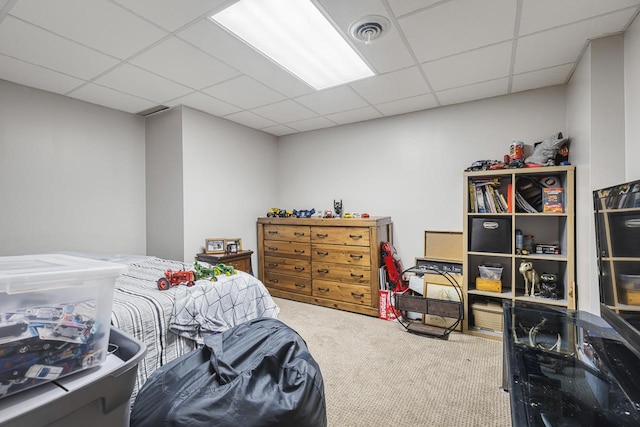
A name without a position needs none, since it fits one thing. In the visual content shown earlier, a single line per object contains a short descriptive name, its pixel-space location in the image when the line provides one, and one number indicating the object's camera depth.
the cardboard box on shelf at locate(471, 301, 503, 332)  2.72
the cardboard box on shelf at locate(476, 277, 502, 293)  2.79
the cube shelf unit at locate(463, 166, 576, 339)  2.49
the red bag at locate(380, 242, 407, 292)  3.32
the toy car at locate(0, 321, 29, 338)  0.57
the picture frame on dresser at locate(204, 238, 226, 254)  3.42
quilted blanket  1.71
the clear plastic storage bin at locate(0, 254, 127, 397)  0.57
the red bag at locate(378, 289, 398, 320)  3.16
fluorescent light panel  1.74
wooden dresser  3.33
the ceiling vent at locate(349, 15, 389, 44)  1.78
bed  1.53
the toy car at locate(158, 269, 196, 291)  1.85
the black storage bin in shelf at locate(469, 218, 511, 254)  2.73
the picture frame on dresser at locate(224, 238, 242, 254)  3.55
